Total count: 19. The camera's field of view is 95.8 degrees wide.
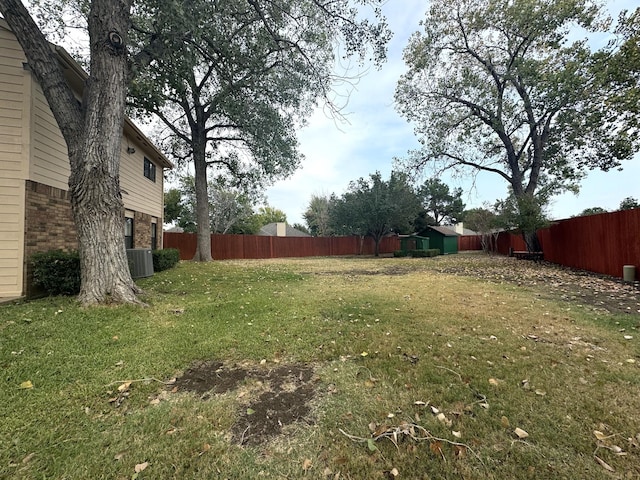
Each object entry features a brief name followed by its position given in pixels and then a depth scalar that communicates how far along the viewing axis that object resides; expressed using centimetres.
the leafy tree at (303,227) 4883
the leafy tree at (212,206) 3095
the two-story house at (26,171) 541
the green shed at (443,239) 2738
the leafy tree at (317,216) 3678
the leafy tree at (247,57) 598
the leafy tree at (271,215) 5224
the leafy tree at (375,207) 2322
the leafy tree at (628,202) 1895
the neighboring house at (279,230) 3684
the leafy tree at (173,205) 3091
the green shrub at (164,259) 946
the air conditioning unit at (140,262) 768
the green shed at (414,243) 2601
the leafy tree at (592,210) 2894
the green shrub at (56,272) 531
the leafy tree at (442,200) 4088
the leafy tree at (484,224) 2087
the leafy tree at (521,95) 1198
